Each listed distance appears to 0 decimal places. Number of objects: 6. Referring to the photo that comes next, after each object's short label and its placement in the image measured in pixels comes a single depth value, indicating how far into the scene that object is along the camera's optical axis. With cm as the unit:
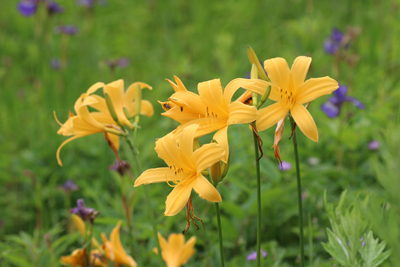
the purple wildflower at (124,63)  409
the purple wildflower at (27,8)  374
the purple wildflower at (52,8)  368
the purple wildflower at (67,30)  388
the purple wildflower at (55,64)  437
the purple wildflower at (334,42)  317
